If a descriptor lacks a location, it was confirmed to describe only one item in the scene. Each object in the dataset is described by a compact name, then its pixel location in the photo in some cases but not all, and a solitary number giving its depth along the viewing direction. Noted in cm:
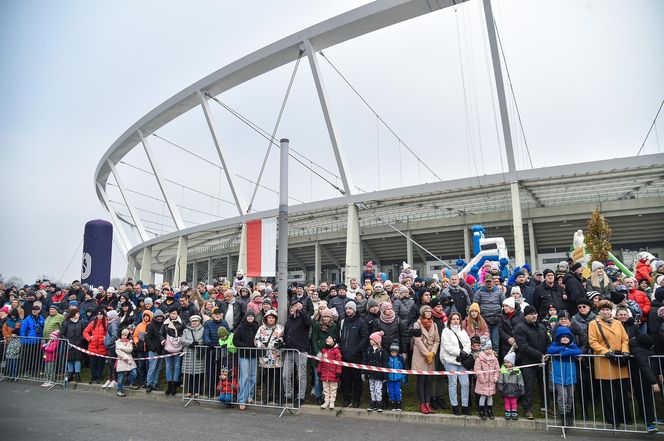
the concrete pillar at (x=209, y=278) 4634
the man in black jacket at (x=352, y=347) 780
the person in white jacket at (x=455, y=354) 721
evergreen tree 1697
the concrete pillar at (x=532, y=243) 2773
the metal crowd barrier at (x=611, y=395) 621
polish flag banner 1046
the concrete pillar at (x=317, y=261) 3581
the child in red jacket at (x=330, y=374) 778
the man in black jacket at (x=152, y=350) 939
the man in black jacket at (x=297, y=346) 792
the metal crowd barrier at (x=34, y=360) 1052
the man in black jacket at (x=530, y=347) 691
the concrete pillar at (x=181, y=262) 2839
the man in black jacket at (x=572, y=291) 824
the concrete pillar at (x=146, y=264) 3508
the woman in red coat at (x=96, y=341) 1025
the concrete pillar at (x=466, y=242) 2967
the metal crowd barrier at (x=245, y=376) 796
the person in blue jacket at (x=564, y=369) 645
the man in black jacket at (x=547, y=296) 830
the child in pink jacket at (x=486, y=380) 695
